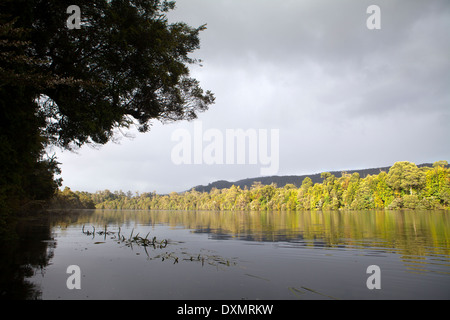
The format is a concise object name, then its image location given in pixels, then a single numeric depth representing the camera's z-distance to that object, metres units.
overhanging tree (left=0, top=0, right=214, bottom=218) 9.94
